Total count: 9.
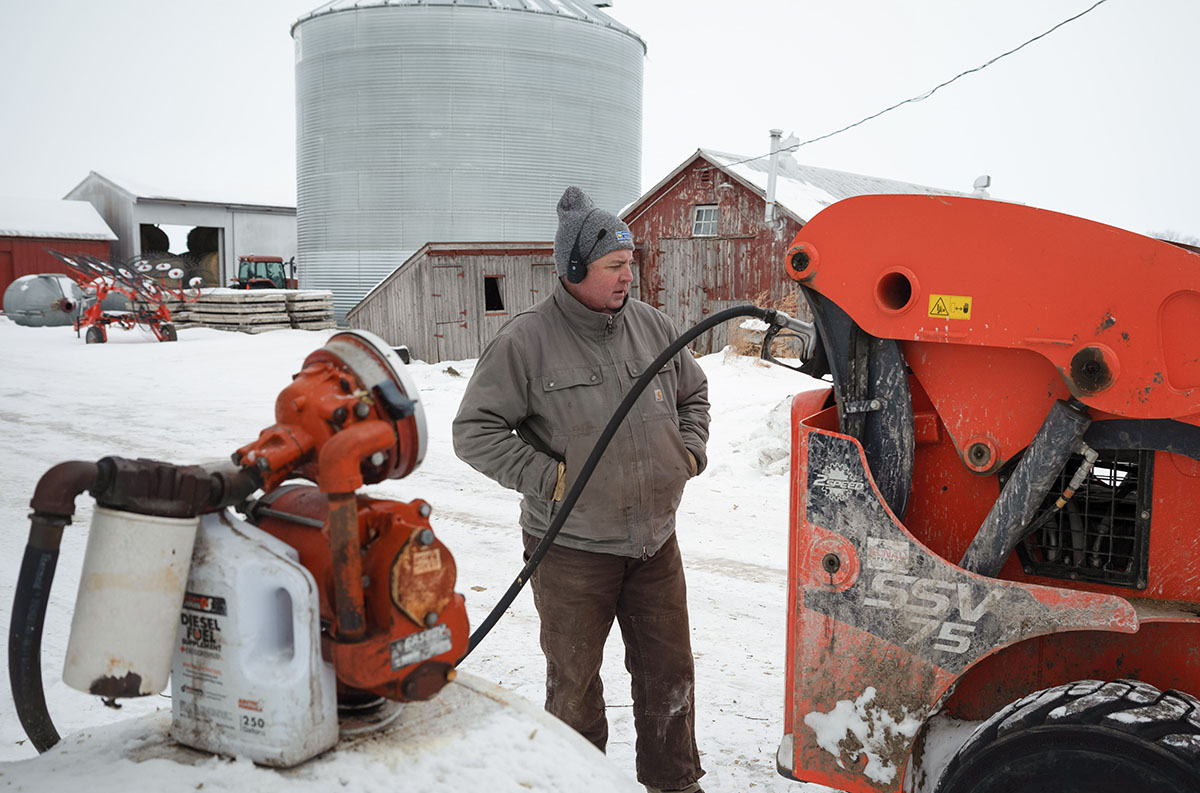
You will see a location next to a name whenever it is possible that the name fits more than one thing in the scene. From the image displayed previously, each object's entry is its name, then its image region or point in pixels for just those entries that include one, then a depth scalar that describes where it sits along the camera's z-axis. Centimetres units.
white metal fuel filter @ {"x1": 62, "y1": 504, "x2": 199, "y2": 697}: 167
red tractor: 3091
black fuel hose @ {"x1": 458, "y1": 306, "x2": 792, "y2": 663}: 282
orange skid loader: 208
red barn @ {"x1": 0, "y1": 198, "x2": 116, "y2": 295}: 3189
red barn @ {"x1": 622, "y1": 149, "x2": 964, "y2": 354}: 1708
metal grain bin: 2195
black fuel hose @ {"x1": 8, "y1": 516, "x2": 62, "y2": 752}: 169
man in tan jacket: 305
